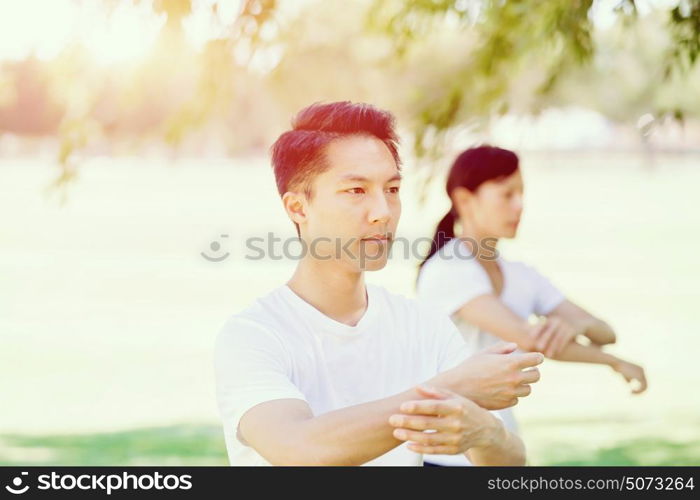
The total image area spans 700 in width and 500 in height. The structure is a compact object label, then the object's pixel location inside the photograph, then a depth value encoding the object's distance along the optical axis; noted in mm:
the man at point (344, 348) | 4363
